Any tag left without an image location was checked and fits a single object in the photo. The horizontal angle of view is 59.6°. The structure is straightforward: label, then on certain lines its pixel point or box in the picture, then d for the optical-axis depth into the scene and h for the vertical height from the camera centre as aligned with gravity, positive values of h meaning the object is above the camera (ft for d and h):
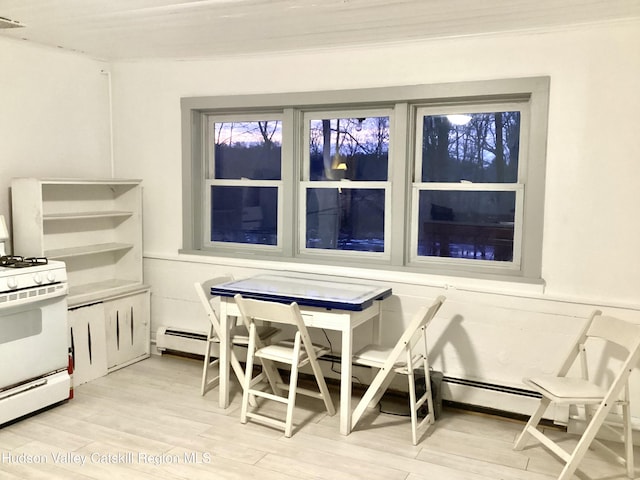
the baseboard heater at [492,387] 11.44 -4.00
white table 10.73 -2.13
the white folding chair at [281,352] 10.45 -3.16
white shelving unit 12.62 -1.51
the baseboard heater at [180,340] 14.92 -4.00
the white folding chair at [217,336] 12.17 -3.17
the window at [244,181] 14.58 +0.31
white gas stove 10.66 -2.93
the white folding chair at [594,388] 8.96 -3.28
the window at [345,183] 13.38 +0.27
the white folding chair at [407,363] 10.44 -3.28
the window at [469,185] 12.11 +0.24
